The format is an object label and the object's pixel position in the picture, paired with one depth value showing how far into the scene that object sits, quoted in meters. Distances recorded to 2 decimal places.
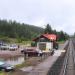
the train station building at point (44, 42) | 31.60
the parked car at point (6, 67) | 13.96
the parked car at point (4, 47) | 33.78
